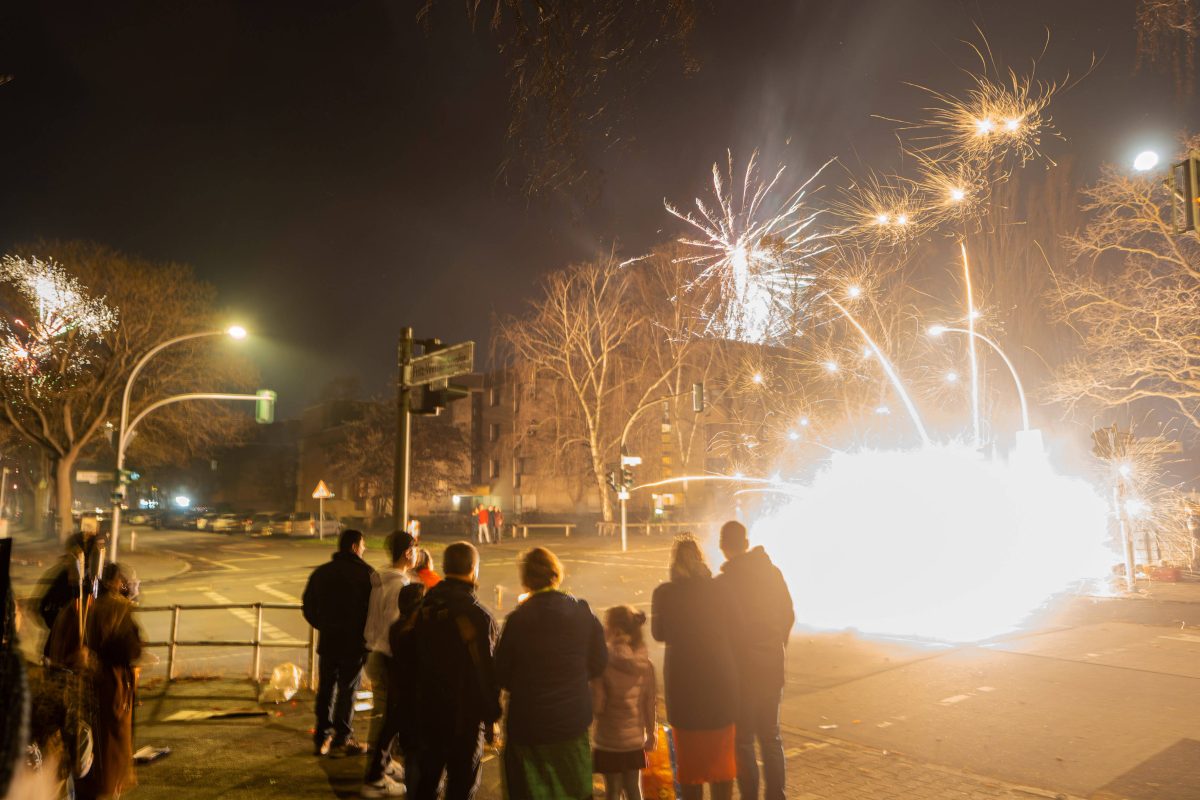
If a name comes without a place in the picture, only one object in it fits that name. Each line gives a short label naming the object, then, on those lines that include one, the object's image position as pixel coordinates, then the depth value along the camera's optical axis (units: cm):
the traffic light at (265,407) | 2459
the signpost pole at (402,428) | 786
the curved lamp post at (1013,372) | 2190
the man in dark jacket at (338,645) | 621
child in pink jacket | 447
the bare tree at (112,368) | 3058
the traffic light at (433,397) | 810
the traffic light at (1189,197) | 942
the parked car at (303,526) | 4597
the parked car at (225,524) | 5091
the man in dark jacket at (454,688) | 404
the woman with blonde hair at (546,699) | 382
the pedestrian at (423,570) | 630
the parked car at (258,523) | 4864
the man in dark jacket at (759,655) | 491
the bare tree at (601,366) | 3978
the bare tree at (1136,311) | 1975
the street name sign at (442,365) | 771
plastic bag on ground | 793
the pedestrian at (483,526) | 3541
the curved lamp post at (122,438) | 2161
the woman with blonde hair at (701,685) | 451
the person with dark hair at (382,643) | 536
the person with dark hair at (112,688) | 456
